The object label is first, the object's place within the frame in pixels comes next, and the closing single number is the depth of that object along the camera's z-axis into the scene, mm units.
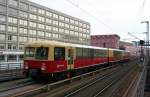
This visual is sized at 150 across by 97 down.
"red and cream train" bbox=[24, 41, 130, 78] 11056
